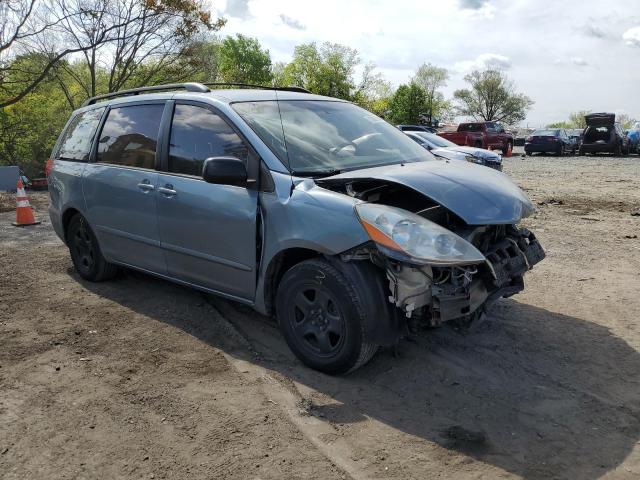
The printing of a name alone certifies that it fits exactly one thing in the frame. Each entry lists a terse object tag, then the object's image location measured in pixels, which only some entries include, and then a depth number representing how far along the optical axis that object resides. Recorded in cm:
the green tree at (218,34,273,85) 7050
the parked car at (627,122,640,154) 2838
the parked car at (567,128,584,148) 3051
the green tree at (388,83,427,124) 4738
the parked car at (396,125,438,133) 2242
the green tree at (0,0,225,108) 1489
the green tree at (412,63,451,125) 7369
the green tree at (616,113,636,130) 9109
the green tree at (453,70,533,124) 7600
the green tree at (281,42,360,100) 5650
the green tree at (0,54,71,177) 1983
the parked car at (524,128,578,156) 2933
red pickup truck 2873
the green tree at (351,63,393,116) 5872
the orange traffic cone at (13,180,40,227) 912
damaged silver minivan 318
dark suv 2769
